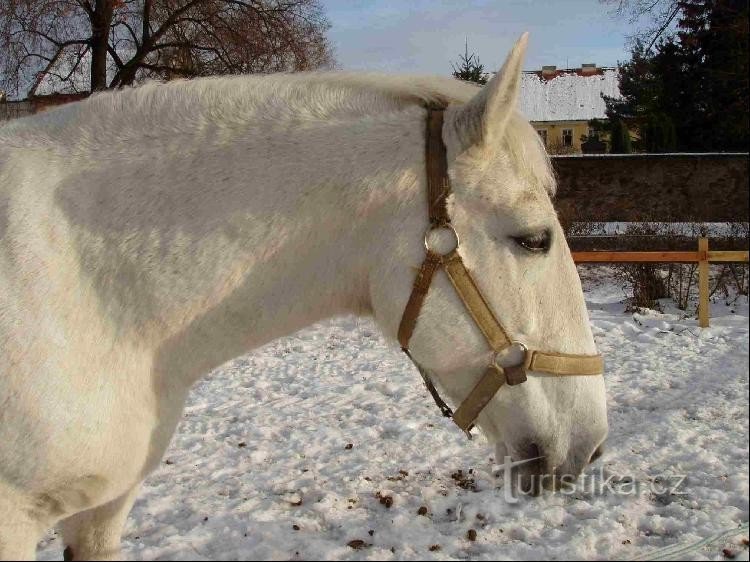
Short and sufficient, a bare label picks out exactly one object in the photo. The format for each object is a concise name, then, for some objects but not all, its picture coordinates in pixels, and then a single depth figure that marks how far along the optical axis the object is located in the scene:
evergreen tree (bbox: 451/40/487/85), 17.61
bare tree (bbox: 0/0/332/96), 12.58
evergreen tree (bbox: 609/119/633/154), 16.06
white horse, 1.54
